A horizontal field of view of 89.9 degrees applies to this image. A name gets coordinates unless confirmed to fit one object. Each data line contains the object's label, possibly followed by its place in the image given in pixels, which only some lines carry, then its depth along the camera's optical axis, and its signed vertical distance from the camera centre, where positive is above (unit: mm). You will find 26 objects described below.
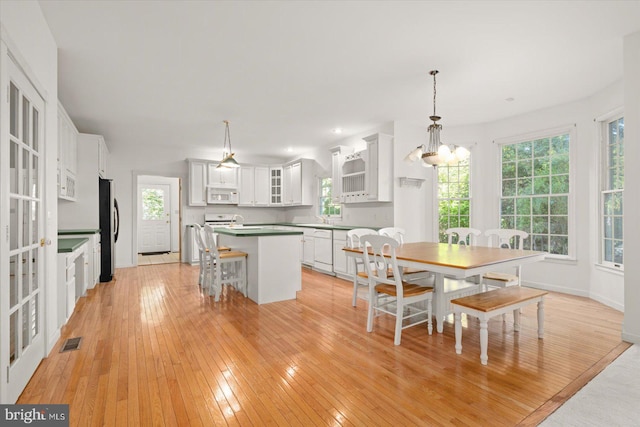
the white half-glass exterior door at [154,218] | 9414 -129
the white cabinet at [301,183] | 7587 +734
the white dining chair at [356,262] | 3467 -581
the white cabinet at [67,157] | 3939 +786
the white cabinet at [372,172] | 5277 +717
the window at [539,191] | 4617 +352
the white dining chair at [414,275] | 3387 -658
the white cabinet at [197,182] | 7246 +716
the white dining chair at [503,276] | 3303 -665
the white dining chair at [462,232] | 4219 -240
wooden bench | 2391 -713
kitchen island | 3984 -648
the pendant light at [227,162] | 5195 +841
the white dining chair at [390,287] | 2756 -681
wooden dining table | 2457 -381
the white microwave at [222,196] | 7465 +423
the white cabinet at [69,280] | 3092 -736
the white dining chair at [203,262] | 4636 -739
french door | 1727 -124
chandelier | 3076 +610
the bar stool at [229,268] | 4109 -770
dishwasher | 5809 -680
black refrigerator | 5324 -276
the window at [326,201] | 7048 +288
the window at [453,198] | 5629 +280
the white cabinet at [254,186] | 7871 +689
